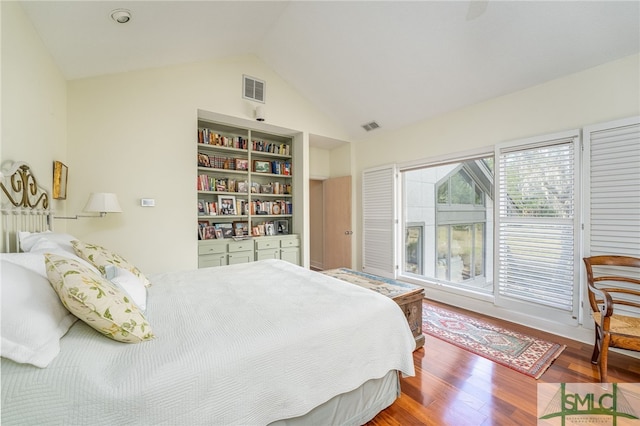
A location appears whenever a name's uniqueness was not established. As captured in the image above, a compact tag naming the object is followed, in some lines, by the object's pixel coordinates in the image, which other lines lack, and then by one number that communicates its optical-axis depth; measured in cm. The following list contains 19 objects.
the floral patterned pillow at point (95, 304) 108
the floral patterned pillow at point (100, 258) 172
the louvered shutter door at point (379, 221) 436
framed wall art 241
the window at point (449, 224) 479
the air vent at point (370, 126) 433
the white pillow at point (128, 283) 149
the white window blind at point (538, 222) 262
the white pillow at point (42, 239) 161
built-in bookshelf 392
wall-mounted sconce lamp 256
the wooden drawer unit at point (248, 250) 370
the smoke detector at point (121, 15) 207
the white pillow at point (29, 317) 88
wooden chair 187
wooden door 498
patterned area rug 221
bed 87
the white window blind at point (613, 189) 226
